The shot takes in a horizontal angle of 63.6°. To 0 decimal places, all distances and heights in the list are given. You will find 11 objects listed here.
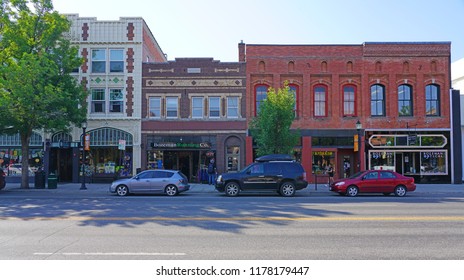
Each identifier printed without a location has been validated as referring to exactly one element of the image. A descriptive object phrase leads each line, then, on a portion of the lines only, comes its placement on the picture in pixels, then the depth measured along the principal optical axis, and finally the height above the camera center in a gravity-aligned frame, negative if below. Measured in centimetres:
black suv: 1856 -124
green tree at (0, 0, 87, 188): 1939 +437
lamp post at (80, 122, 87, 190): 2198 -184
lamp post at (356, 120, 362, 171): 2241 +66
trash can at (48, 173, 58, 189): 2233 -162
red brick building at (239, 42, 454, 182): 2644 +394
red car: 1892 -146
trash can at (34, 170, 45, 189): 2277 -153
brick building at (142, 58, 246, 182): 2653 +293
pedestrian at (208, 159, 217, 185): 2508 -121
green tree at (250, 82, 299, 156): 2158 +187
